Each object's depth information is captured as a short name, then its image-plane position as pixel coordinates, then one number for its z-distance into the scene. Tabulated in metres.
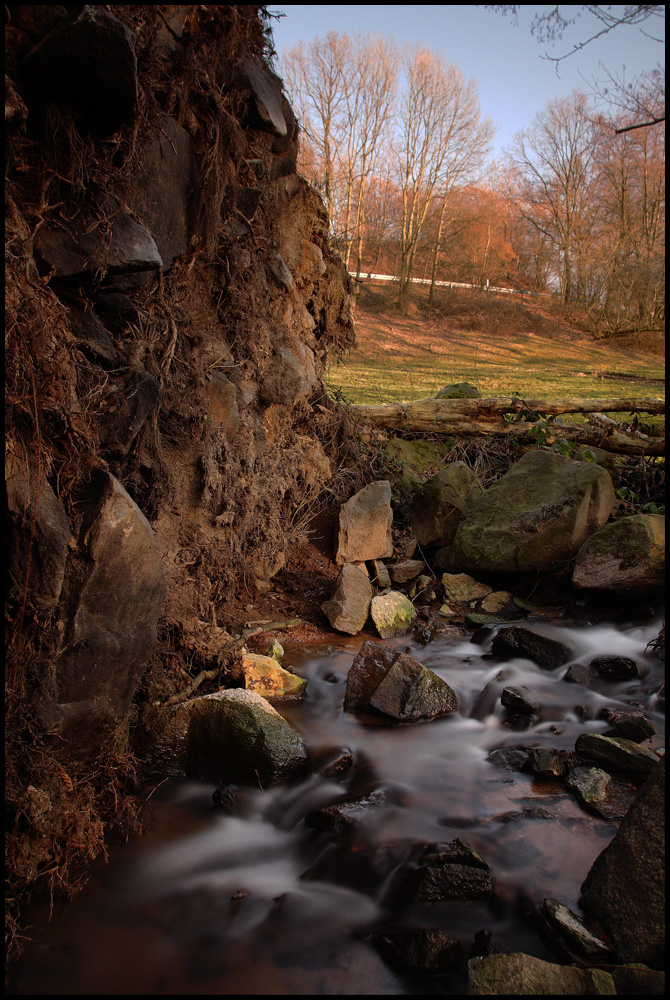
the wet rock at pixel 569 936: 2.28
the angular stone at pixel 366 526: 5.79
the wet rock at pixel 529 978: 2.06
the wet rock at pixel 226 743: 3.32
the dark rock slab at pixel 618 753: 3.41
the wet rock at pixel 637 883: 2.25
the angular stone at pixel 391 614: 5.16
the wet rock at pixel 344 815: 3.04
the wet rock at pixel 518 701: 4.09
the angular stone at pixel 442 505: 6.47
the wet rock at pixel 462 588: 5.83
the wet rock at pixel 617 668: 4.60
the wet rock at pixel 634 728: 3.73
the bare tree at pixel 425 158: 25.95
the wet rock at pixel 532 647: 4.73
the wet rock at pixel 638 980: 2.01
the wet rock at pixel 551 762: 3.40
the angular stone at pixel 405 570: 6.04
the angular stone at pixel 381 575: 5.81
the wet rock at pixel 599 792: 3.12
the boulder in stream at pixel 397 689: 3.96
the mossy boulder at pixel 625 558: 5.21
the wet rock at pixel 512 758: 3.53
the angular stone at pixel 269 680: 4.10
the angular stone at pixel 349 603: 5.07
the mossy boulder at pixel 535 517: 5.65
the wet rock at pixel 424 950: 2.29
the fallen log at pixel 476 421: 7.53
